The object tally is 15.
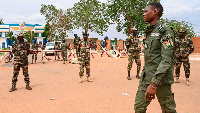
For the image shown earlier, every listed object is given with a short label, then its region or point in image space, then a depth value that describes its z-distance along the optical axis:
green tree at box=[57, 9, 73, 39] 44.72
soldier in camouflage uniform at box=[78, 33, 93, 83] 7.58
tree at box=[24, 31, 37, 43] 59.41
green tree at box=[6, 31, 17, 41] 59.91
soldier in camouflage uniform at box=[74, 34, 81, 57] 12.94
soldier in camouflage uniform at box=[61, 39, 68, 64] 14.30
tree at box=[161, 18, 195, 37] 27.24
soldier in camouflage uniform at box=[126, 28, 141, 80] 7.71
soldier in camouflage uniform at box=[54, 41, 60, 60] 18.52
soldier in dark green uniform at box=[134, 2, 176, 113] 2.49
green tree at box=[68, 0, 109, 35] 36.59
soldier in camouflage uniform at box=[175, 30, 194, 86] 6.83
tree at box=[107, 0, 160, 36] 29.00
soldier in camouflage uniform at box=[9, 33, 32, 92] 6.48
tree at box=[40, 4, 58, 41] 45.81
